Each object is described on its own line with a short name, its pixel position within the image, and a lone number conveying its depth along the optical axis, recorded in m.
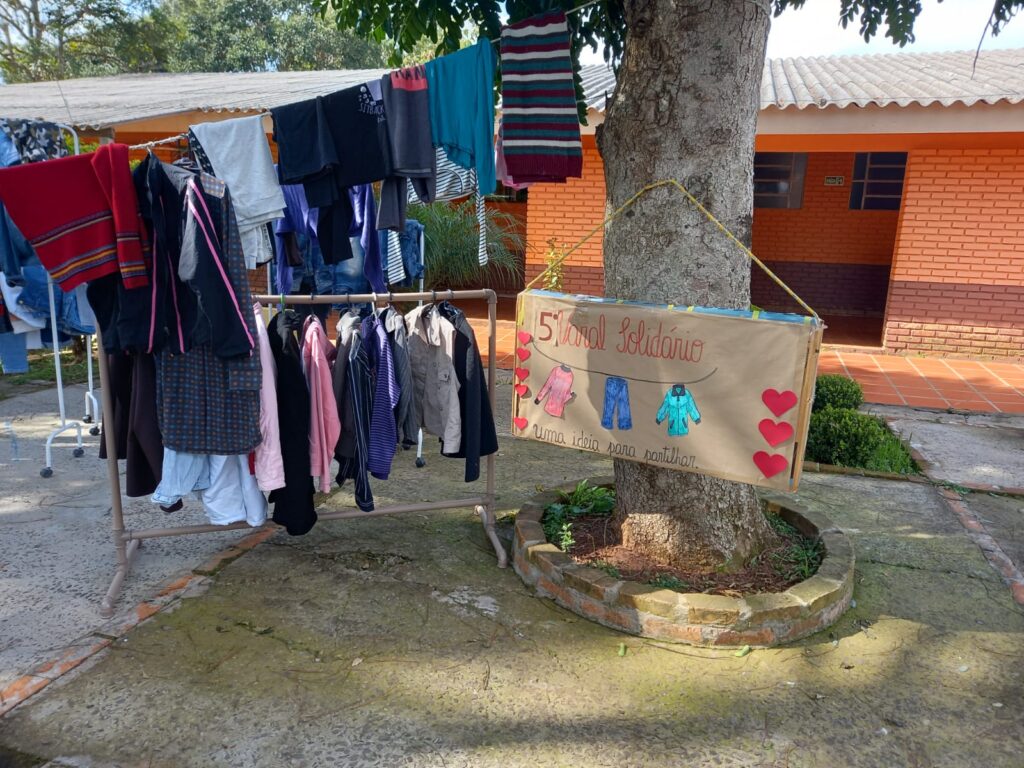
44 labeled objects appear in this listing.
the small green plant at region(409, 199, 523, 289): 11.91
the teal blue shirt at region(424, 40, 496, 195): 3.68
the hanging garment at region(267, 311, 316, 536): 3.46
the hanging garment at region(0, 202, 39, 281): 4.27
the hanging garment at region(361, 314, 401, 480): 3.65
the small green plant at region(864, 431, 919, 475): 5.53
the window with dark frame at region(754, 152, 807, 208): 12.52
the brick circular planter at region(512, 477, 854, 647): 3.18
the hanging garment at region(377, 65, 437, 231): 3.60
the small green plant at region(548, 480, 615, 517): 4.30
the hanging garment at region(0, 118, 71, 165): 4.69
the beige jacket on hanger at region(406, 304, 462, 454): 3.76
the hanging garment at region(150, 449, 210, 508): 3.37
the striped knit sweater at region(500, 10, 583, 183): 3.71
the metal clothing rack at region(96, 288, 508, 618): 3.45
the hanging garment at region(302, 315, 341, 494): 3.52
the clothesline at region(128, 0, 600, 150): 3.22
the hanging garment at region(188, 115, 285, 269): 3.32
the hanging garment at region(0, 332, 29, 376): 5.05
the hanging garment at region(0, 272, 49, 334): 4.81
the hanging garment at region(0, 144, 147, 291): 2.99
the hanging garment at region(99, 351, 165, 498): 3.35
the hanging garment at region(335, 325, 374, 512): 3.57
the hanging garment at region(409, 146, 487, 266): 4.21
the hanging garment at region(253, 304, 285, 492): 3.38
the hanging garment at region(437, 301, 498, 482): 3.78
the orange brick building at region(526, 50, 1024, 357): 8.13
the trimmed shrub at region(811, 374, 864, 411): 6.58
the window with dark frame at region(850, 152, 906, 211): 12.29
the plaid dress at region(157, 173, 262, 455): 3.23
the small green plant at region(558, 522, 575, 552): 3.89
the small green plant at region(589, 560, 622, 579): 3.56
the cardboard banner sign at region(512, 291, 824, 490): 3.07
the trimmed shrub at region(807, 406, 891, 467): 5.63
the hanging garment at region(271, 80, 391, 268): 3.51
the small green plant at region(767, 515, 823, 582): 3.68
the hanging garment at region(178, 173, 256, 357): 3.07
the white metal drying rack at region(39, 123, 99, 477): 4.88
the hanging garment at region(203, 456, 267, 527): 3.45
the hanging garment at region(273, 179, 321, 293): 4.59
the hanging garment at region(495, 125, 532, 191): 4.09
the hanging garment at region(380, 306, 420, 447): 3.71
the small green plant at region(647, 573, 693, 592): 3.45
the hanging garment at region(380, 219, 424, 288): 5.15
